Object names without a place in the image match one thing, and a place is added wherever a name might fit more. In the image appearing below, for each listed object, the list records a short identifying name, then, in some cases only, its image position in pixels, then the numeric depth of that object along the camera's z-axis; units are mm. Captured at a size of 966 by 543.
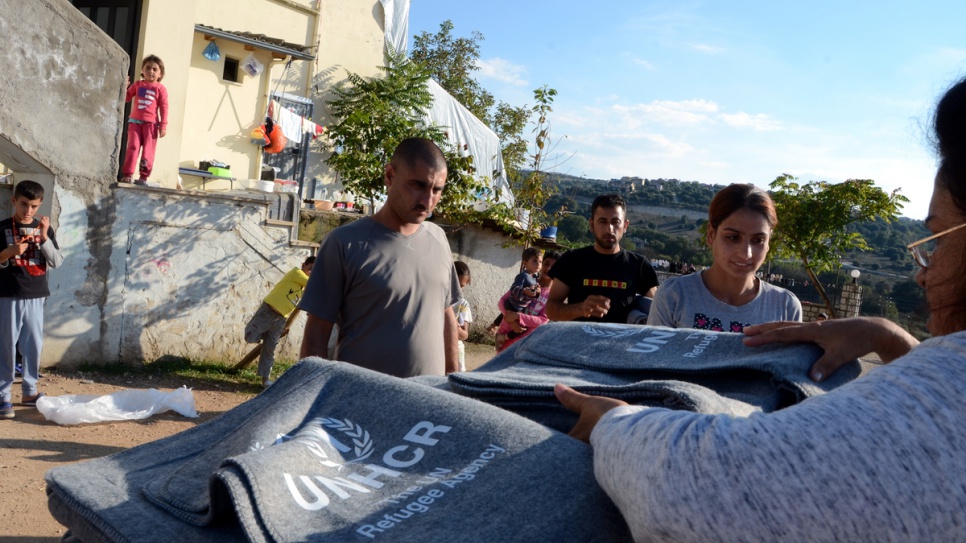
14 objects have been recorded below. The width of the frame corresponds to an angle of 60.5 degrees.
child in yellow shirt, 8617
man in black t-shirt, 4566
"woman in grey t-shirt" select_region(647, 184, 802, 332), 3162
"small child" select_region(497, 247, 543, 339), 6605
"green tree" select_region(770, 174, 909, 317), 18469
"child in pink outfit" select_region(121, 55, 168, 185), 9406
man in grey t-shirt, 3615
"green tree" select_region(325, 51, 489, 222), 11703
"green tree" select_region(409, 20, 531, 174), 24828
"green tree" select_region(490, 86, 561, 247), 10594
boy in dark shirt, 6598
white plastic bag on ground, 6531
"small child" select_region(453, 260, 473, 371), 7598
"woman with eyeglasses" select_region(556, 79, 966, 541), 967
